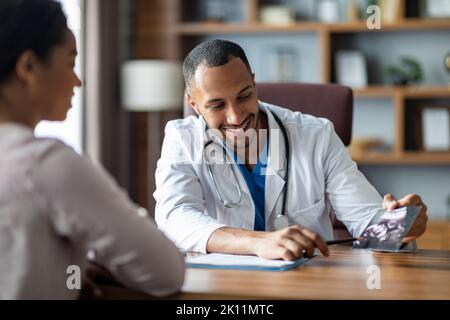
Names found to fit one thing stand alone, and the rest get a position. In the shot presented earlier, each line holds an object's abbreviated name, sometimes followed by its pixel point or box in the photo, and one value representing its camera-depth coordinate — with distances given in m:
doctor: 2.59
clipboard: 2.19
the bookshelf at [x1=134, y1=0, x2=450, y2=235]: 4.74
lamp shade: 4.89
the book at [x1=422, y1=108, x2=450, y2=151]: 4.78
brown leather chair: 2.94
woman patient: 1.84
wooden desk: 2.00
